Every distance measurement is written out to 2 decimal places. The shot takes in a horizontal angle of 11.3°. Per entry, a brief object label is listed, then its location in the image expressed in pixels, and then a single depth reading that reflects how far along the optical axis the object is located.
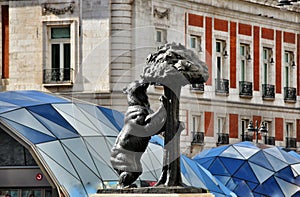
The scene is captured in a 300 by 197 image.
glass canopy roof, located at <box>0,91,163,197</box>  40.84
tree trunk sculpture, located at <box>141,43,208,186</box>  22.50
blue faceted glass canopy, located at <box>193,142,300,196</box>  49.16
